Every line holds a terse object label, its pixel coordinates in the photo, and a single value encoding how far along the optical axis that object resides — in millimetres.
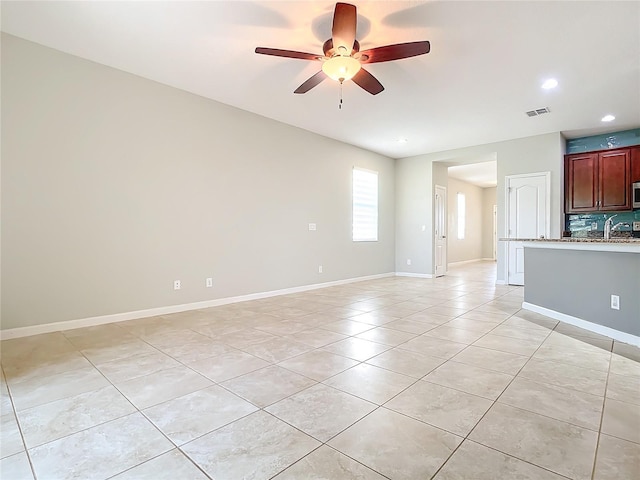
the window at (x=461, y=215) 11394
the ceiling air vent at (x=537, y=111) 4922
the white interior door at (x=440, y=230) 7887
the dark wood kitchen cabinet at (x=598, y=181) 5734
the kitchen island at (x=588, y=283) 2951
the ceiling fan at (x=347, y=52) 2564
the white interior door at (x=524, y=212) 6171
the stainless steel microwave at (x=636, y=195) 5566
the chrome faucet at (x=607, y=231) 4069
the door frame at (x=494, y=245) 12819
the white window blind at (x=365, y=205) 7137
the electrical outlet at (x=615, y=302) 3064
